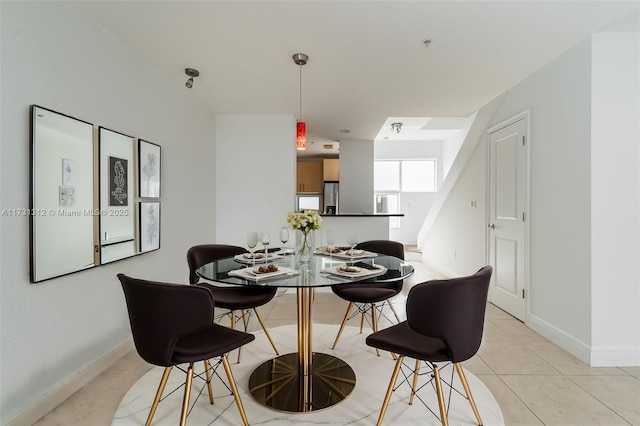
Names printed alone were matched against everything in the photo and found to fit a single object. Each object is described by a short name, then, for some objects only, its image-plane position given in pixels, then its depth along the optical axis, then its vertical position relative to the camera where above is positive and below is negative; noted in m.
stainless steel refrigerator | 7.26 +0.41
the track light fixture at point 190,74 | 2.92 +1.30
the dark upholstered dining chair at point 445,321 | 1.41 -0.51
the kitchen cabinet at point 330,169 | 7.39 +0.99
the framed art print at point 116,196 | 2.24 +0.11
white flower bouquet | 2.06 -0.09
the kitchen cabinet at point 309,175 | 7.44 +0.84
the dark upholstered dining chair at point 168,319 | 1.37 -0.49
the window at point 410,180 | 8.40 +0.82
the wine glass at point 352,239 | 2.46 -0.22
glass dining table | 1.65 -0.74
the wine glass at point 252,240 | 2.21 -0.21
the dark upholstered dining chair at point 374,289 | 2.36 -0.63
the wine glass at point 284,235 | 2.26 -0.18
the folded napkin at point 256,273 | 1.66 -0.35
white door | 3.18 -0.04
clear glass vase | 2.12 -0.25
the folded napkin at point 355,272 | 1.67 -0.34
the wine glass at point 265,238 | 2.16 -0.19
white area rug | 1.69 -1.13
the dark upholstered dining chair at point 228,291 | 2.16 -0.62
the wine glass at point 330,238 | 2.41 -0.21
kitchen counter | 4.39 -0.20
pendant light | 2.70 +0.78
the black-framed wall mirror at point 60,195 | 1.73 +0.09
